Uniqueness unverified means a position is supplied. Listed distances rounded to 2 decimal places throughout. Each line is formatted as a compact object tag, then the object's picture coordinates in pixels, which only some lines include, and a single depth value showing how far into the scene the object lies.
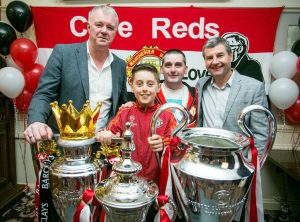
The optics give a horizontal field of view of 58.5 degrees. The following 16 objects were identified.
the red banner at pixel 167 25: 2.33
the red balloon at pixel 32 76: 2.38
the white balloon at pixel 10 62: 2.56
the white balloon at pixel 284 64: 2.17
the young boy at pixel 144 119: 1.16
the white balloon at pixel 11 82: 2.23
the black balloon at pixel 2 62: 2.49
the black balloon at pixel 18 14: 2.32
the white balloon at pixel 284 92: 2.12
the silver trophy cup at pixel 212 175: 0.66
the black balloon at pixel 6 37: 2.31
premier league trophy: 0.74
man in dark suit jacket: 1.44
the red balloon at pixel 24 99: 2.42
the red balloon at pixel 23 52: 2.31
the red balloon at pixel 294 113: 2.23
